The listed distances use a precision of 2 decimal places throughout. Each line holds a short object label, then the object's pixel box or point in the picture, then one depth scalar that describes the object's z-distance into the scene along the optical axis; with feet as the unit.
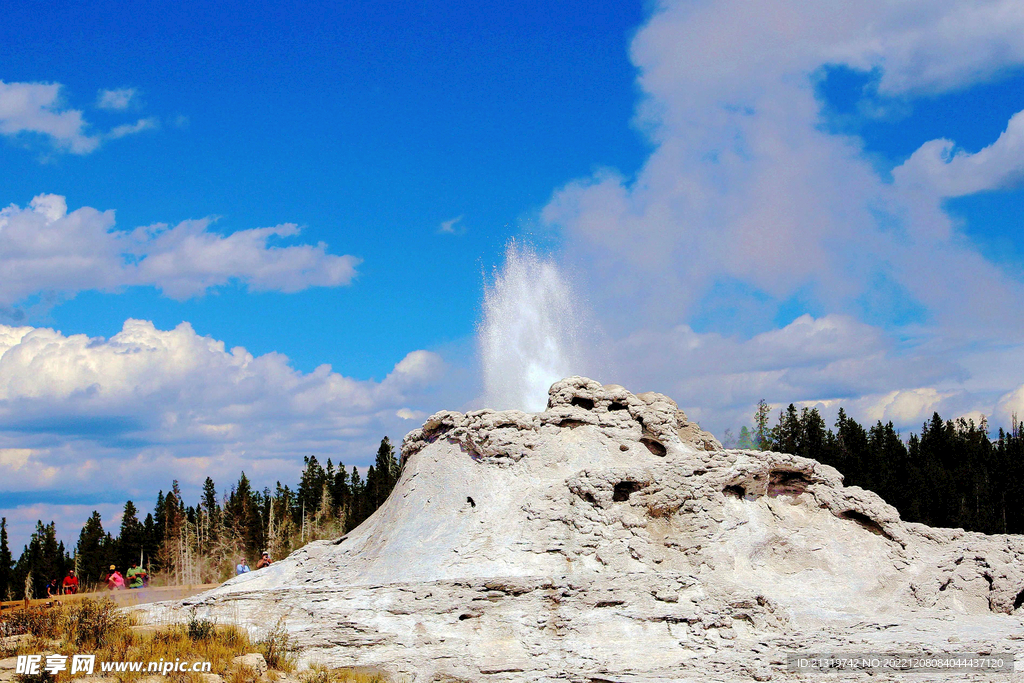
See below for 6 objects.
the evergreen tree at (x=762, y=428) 232.53
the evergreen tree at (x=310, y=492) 244.11
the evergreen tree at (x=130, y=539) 221.25
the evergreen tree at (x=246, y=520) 197.77
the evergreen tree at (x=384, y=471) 195.74
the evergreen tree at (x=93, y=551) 210.38
